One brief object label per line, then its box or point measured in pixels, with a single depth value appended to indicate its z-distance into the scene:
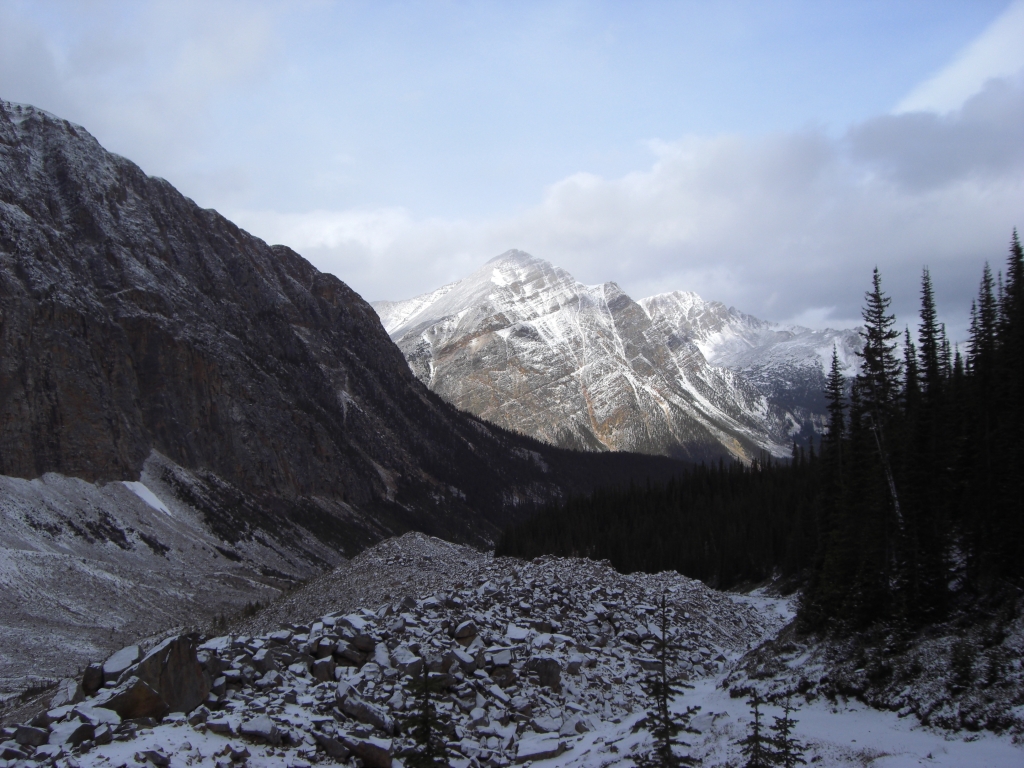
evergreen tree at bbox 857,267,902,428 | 42.89
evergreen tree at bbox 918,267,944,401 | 56.75
